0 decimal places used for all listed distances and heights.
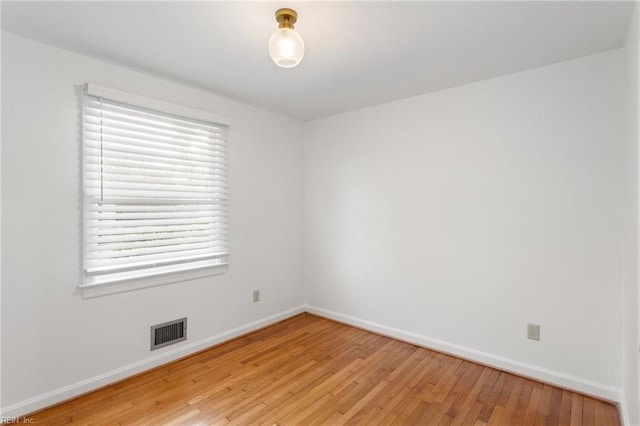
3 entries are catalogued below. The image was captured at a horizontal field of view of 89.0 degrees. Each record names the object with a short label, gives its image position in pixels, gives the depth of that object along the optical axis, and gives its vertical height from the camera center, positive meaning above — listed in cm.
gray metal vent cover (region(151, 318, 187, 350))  269 -102
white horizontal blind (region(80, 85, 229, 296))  236 +18
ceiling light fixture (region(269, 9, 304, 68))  169 +89
